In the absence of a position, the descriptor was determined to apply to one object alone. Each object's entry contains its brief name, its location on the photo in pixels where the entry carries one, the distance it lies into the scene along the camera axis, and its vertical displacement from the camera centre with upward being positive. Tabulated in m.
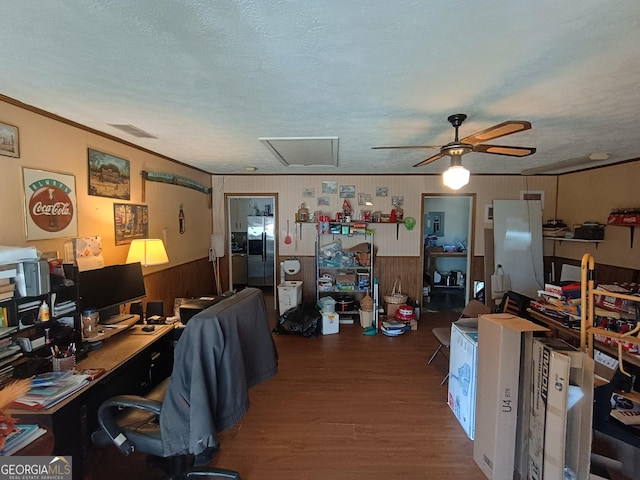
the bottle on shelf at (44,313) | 1.74 -0.50
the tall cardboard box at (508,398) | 1.77 -1.01
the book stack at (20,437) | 1.23 -0.90
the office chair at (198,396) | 1.33 -0.78
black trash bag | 4.12 -1.32
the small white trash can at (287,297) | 4.57 -1.05
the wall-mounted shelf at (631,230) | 3.66 -0.01
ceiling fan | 1.95 +0.59
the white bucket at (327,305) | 4.37 -1.13
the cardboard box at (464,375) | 2.16 -1.12
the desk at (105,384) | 1.49 -1.04
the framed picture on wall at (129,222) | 2.82 +0.06
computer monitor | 2.21 -0.48
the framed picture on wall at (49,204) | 2.00 +0.16
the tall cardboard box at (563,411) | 1.56 -0.97
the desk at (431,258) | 5.89 -0.62
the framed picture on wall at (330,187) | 4.97 +0.67
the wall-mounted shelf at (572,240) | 4.15 -0.16
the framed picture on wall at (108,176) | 2.54 +0.47
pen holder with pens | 1.74 -0.79
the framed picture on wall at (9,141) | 1.84 +0.54
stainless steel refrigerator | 6.25 -0.49
